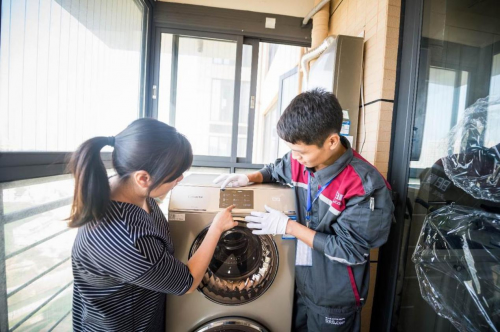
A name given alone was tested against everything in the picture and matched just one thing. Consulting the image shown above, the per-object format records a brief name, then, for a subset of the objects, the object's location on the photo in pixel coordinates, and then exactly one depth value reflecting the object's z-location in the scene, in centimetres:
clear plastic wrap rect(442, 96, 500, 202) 82
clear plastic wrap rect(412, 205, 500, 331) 83
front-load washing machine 108
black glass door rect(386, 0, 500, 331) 85
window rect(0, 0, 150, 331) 86
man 86
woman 63
